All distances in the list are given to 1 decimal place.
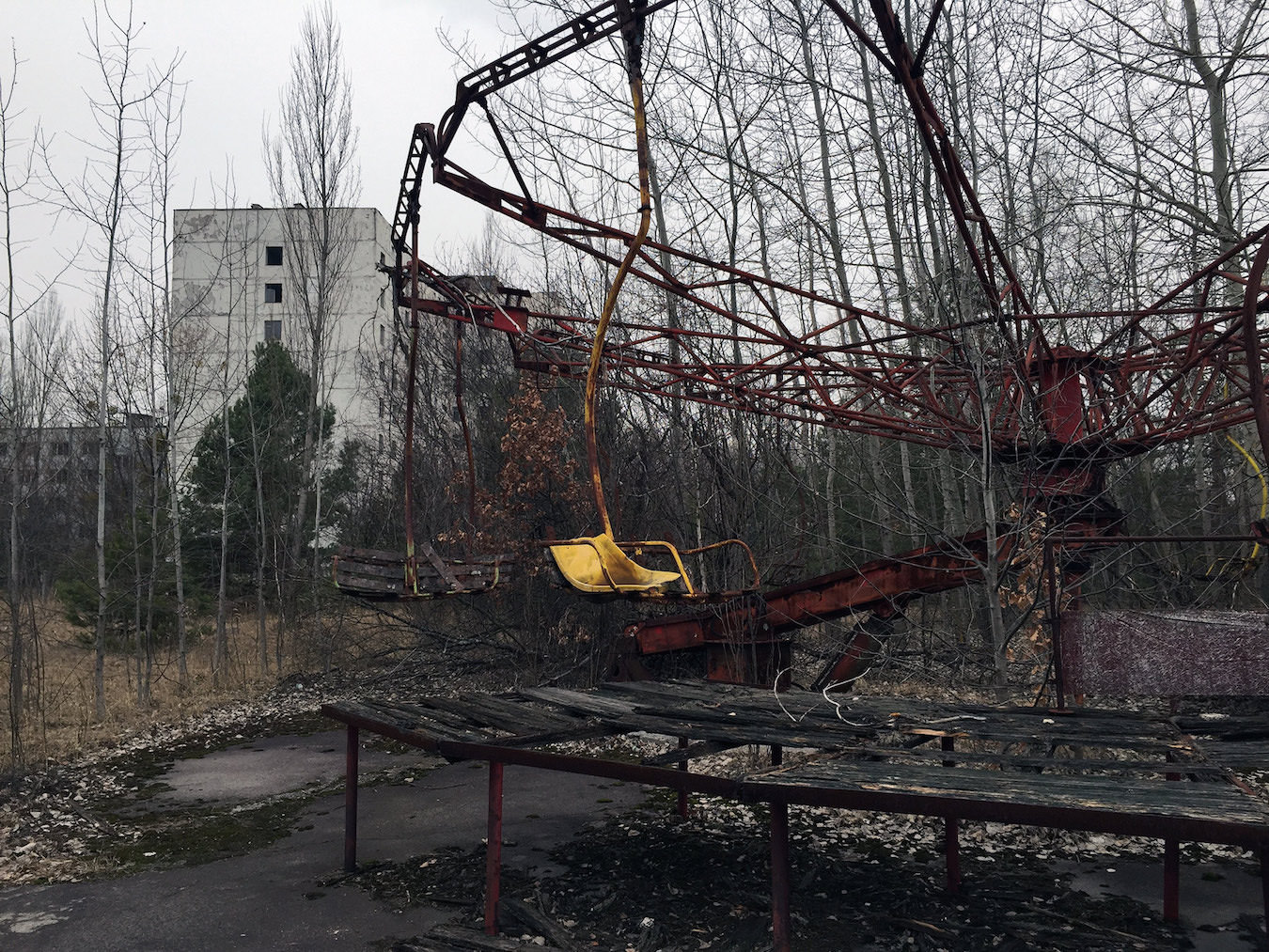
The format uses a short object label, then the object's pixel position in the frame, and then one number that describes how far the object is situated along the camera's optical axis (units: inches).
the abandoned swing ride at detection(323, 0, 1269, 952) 129.5
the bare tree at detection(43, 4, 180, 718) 430.0
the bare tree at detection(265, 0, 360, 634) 690.8
